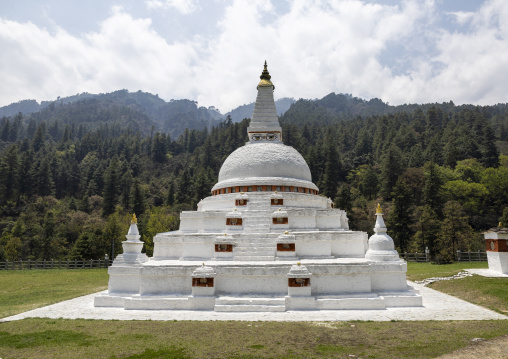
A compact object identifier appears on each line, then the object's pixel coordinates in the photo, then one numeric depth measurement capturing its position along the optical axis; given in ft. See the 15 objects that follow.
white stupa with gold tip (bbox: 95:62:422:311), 47.03
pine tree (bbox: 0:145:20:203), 194.29
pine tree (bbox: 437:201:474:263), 107.96
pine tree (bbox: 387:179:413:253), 133.39
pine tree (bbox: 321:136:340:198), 190.08
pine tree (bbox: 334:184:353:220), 146.10
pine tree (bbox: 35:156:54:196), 213.05
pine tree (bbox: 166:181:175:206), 204.62
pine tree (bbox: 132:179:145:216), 180.96
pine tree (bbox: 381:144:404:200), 172.76
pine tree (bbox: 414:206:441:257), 115.85
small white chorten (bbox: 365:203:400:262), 51.44
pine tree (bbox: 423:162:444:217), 140.77
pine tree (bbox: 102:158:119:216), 191.93
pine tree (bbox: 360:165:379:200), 185.68
